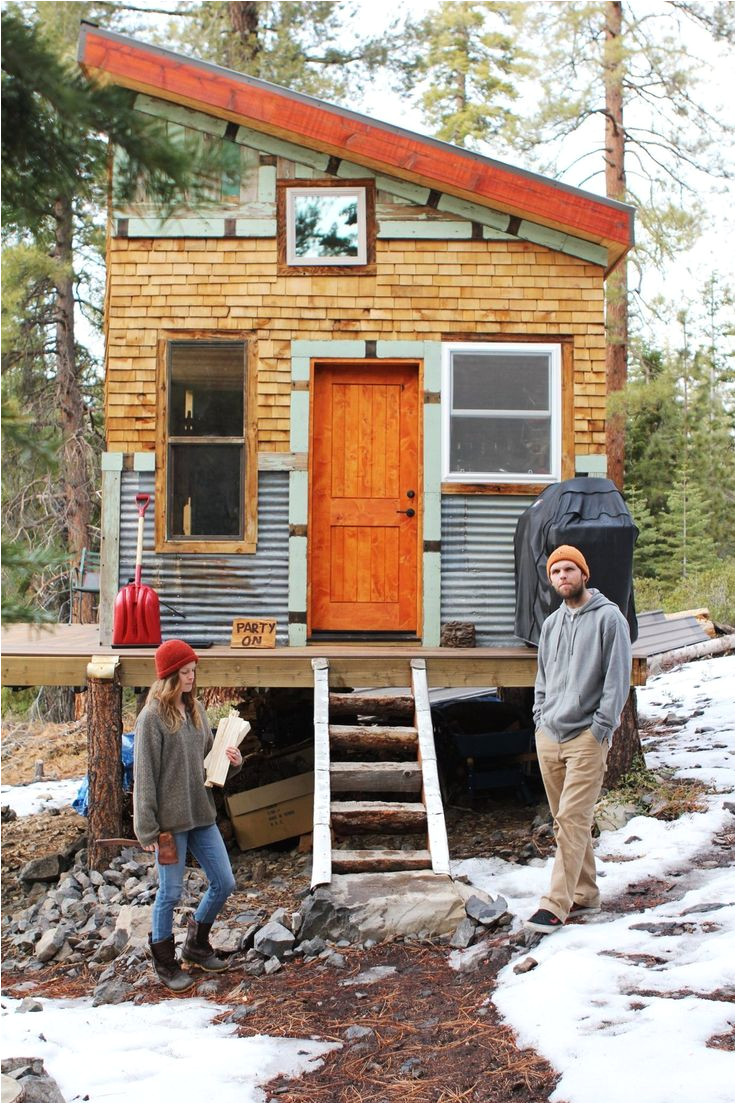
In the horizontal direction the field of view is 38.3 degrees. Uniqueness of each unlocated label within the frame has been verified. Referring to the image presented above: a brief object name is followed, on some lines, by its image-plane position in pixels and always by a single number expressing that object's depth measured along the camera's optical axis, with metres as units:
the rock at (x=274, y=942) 5.64
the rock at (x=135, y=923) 6.18
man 5.34
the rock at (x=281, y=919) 5.95
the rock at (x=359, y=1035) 4.51
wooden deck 7.79
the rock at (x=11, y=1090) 3.96
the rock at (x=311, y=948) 5.62
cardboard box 8.66
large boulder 5.75
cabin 8.37
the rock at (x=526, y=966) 4.99
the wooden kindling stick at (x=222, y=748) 5.55
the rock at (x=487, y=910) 5.75
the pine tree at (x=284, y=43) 16.86
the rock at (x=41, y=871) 8.22
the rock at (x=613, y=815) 7.53
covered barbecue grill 6.88
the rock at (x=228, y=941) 5.81
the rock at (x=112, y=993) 5.28
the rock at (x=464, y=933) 5.60
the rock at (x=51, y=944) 6.51
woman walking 5.20
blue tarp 9.02
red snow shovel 7.91
